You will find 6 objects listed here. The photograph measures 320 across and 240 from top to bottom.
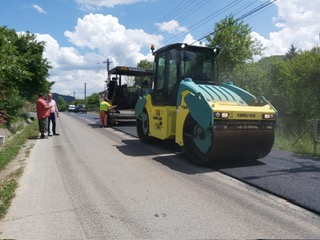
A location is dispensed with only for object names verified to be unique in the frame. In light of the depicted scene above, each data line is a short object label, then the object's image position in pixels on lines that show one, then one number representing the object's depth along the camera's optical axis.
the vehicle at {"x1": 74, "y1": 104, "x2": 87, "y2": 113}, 42.53
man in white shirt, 10.15
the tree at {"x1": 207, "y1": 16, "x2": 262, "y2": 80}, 16.94
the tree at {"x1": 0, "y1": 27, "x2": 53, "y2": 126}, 12.32
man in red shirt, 9.49
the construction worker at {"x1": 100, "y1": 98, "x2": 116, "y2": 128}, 13.14
